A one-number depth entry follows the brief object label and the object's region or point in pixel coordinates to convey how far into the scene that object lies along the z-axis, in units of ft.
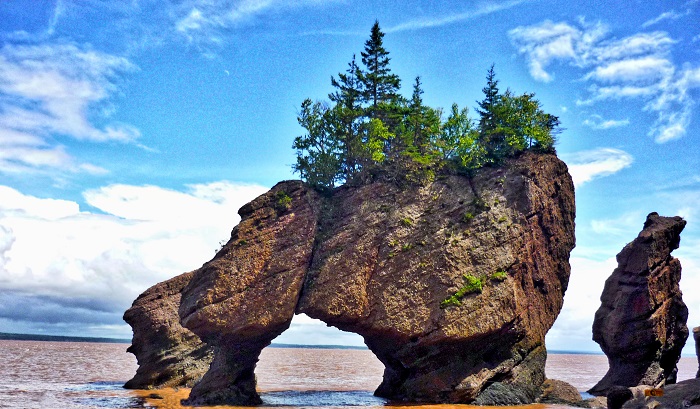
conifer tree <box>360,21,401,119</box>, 135.64
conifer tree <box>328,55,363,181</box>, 121.19
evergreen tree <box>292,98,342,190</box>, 121.90
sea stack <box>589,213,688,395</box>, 128.77
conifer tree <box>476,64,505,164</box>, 123.90
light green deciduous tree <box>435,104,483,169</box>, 122.21
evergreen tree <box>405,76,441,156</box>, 125.18
